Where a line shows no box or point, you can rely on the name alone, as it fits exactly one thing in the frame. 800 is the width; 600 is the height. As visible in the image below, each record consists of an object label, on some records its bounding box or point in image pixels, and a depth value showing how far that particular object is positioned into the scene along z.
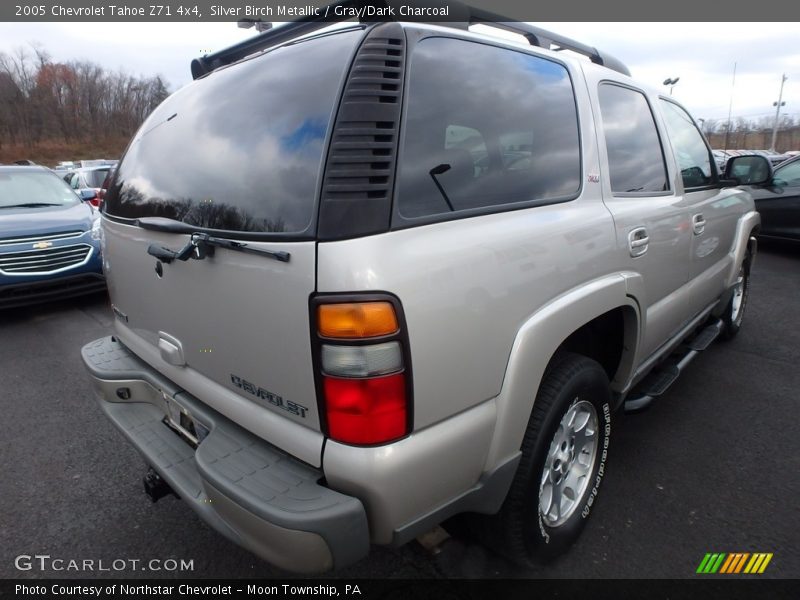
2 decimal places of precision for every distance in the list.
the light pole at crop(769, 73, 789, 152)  53.59
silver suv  1.38
